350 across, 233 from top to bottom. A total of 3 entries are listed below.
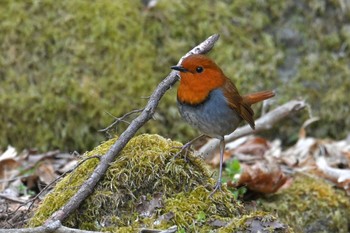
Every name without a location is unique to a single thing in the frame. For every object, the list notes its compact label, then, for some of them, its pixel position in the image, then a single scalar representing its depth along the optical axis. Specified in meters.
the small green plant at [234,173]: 9.24
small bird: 7.86
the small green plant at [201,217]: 6.71
